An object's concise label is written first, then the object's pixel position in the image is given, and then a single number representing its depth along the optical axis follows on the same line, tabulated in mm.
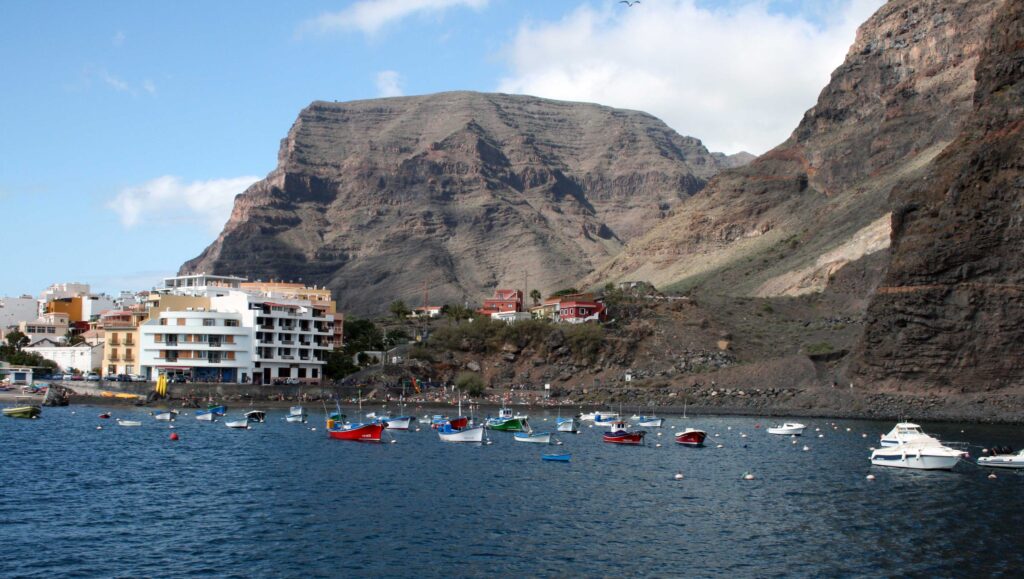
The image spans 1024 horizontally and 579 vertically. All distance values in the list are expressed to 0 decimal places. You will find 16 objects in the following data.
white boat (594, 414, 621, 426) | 107850
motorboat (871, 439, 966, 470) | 66812
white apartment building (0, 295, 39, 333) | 186750
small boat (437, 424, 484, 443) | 86125
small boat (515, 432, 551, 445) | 84938
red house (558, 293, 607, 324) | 163625
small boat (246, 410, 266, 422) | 99375
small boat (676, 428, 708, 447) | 84875
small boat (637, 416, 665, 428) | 104250
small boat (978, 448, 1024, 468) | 67562
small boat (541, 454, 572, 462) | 73062
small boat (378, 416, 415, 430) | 97000
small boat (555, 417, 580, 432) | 97812
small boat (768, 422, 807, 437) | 93750
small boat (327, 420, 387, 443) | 85562
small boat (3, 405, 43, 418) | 100750
